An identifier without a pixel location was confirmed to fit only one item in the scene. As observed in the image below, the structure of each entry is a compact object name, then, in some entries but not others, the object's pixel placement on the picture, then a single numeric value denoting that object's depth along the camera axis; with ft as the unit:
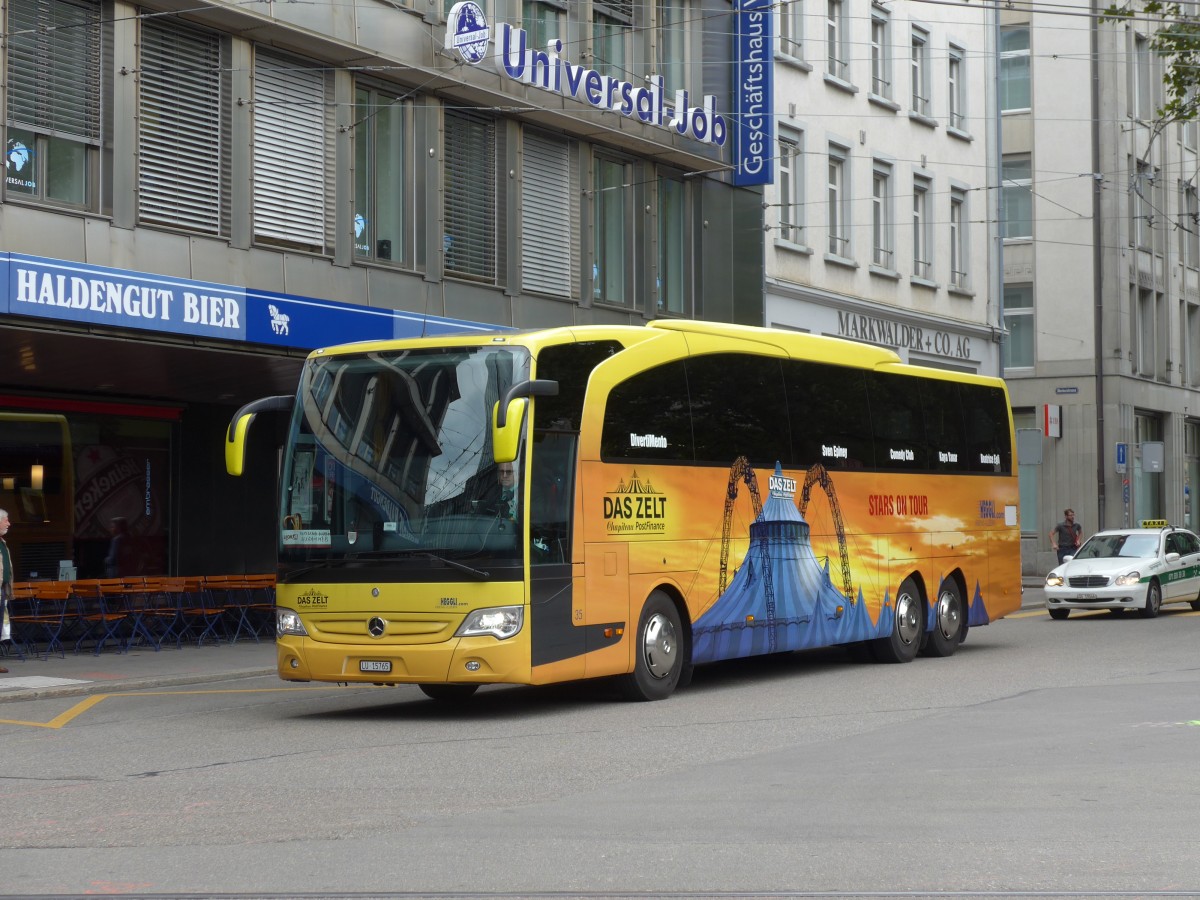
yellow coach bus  44.76
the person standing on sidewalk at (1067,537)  123.13
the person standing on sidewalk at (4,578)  59.47
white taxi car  91.25
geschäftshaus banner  102.01
